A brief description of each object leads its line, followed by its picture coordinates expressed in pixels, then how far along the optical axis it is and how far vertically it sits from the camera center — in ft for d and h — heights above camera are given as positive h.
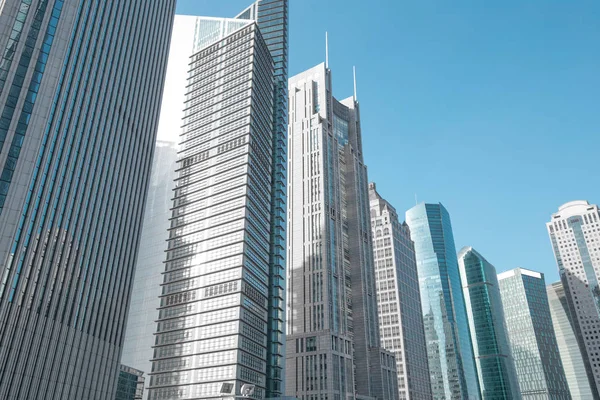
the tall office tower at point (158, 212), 451.12 +226.27
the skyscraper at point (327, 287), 504.84 +179.26
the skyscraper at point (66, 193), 240.12 +135.73
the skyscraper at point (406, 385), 637.30 +95.54
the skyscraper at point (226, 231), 394.32 +188.45
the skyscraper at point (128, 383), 370.53 +59.56
